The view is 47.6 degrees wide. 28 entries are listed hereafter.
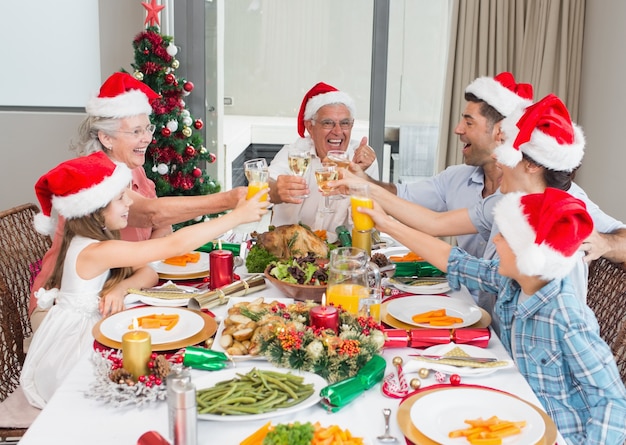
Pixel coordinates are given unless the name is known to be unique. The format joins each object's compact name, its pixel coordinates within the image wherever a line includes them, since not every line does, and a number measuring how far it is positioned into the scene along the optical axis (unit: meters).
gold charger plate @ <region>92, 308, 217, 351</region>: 1.73
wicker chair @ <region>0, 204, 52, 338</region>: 2.57
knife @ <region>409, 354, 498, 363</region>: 1.67
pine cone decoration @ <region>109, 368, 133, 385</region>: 1.50
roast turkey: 2.35
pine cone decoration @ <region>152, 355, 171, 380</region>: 1.49
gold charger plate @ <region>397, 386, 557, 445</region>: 1.33
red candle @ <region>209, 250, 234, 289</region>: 2.22
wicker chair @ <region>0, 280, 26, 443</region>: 2.29
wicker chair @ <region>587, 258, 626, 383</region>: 2.20
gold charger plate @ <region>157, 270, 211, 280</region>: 2.39
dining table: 1.34
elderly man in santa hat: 3.35
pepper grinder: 1.17
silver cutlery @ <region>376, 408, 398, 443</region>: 1.36
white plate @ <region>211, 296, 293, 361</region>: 1.66
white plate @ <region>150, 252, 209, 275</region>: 2.40
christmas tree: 4.20
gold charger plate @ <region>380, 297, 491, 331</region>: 1.97
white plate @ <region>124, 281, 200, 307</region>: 2.08
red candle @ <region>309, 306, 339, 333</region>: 1.68
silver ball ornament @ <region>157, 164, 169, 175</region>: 4.26
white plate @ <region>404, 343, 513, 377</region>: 1.63
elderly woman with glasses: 2.67
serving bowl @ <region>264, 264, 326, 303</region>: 2.08
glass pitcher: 1.83
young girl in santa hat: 2.08
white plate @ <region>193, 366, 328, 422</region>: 1.36
